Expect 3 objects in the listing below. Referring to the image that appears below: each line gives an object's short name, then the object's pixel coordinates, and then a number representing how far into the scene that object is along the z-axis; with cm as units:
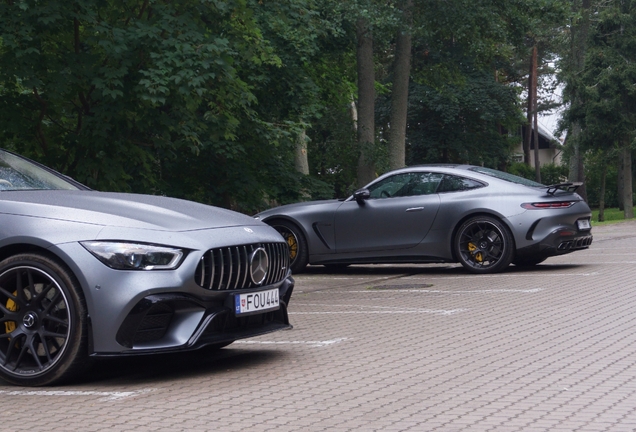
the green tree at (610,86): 4056
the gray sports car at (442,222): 1270
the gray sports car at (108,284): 584
